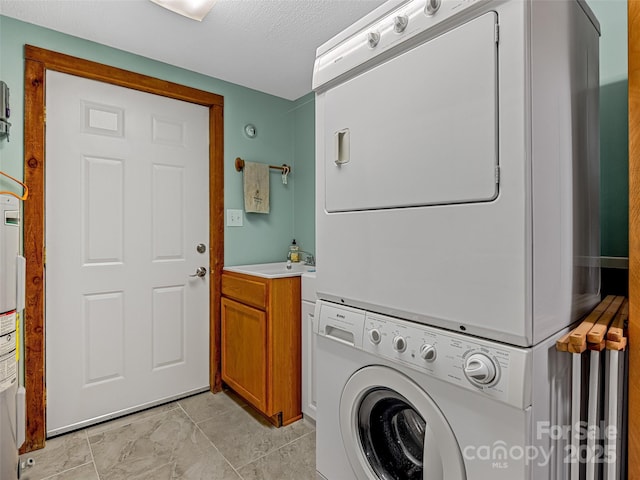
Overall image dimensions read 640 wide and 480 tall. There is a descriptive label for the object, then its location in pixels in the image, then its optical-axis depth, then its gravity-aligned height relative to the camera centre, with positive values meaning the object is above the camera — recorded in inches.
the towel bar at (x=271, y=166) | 101.4 +22.6
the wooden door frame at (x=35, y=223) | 71.7 +3.3
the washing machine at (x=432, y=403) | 31.8 -17.6
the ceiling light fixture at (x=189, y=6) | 64.1 +43.4
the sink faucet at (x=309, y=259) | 106.2 -6.0
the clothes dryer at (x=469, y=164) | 31.7 +8.1
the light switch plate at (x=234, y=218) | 100.9 +6.3
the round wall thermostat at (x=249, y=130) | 104.3 +32.6
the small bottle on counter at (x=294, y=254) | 108.7 -4.6
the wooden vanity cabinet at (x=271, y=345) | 78.8 -24.8
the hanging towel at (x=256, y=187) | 102.7 +15.4
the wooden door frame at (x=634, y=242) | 34.7 -0.3
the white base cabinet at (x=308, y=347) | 79.0 -24.5
